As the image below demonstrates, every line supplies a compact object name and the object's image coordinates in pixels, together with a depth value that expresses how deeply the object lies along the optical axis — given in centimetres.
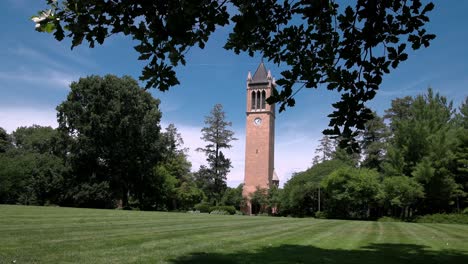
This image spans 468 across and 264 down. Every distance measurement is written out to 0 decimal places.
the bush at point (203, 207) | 5306
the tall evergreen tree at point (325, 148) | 7694
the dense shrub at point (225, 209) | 5217
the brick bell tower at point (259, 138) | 6425
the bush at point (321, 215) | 4751
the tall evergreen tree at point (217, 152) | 6750
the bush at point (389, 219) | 3804
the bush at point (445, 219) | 3431
